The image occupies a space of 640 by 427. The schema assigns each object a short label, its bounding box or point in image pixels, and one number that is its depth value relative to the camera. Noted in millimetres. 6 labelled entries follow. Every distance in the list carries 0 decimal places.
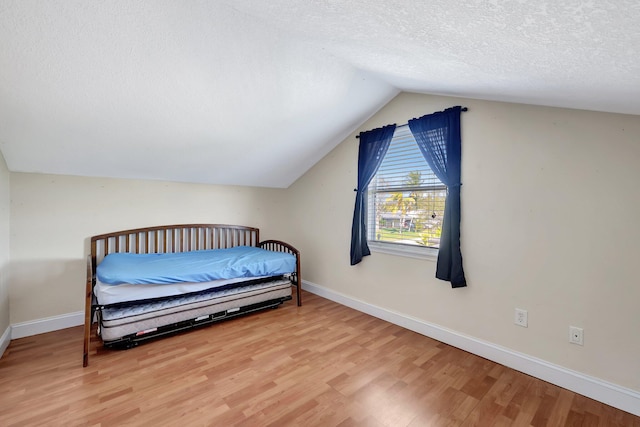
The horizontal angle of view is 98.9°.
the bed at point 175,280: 2148
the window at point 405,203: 2615
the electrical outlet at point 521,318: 2014
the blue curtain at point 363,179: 2992
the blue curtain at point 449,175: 2311
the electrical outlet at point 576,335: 1793
